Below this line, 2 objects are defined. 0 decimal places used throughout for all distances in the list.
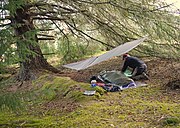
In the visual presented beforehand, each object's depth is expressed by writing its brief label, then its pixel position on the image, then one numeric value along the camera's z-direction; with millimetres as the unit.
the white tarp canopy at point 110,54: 4912
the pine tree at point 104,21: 5875
